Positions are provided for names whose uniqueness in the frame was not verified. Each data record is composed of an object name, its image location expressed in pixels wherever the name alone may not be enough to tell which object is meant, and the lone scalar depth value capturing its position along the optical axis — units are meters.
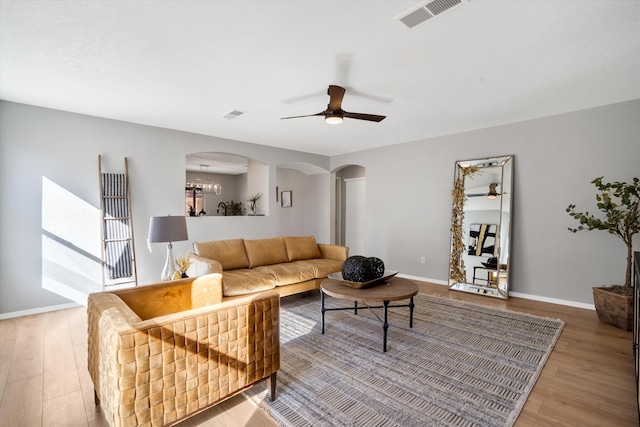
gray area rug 1.91
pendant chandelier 7.71
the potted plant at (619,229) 3.19
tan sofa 3.46
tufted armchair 1.38
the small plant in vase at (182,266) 3.02
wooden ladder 4.14
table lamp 2.94
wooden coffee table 2.65
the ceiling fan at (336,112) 2.84
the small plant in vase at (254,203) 6.37
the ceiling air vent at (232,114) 4.00
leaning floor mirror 4.45
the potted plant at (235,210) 6.95
